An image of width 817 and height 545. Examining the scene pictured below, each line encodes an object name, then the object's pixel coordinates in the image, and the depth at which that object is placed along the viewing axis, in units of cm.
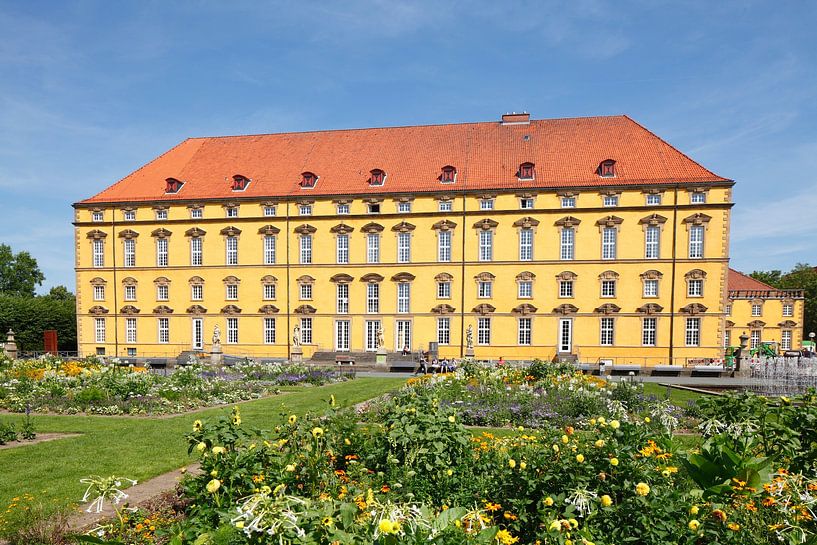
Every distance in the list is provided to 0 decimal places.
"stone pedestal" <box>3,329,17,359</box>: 2913
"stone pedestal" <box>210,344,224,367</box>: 2815
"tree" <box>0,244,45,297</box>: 6894
